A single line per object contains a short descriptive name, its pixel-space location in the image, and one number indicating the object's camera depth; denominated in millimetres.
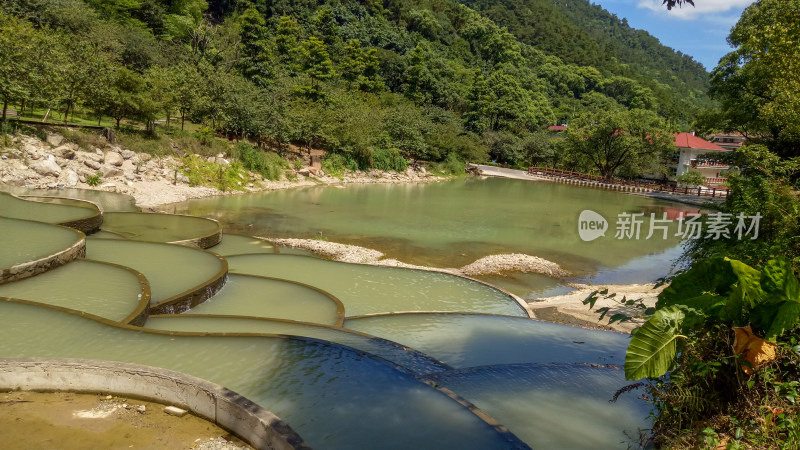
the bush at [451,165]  44219
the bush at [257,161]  27359
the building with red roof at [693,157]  46562
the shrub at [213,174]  23672
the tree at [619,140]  41531
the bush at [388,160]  37906
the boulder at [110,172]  20367
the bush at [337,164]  33688
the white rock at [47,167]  18288
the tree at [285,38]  44812
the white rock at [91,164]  20109
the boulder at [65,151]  19547
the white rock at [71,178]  18962
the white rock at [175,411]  4102
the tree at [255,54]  37062
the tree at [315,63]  39731
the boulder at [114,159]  21019
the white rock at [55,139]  19469
